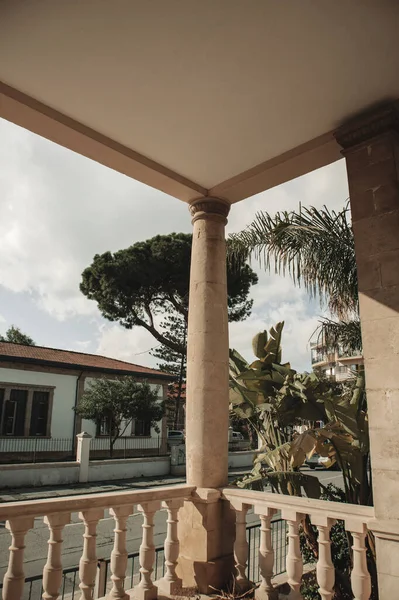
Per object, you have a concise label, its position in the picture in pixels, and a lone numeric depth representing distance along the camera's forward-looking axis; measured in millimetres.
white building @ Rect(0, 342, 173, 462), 16594
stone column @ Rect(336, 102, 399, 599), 2299
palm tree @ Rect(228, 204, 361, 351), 4629
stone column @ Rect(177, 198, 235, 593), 3143
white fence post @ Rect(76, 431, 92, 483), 14445
